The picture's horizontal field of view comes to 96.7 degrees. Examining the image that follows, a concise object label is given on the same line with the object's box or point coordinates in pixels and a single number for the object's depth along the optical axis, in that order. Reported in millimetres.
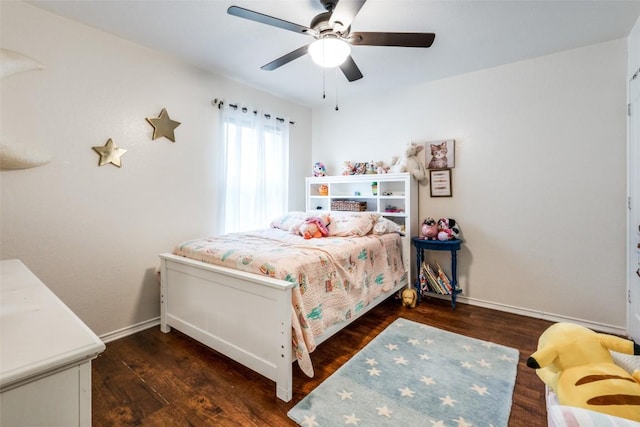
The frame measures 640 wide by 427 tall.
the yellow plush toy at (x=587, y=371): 955
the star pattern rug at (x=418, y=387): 1504
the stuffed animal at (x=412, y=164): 3318
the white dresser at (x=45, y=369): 611
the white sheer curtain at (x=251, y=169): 3186
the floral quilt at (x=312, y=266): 1734
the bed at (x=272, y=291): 1690
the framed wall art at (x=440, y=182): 3234
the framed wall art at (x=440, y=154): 3191
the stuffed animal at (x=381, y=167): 3550
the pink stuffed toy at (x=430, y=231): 3096
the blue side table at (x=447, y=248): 2934
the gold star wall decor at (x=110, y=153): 2318
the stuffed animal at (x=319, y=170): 4051
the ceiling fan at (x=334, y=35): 1680
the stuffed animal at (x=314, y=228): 2826
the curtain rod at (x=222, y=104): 3074
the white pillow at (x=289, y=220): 3170
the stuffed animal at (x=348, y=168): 3848
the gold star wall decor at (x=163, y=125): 2617
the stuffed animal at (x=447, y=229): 3020
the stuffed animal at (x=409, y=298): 3035
